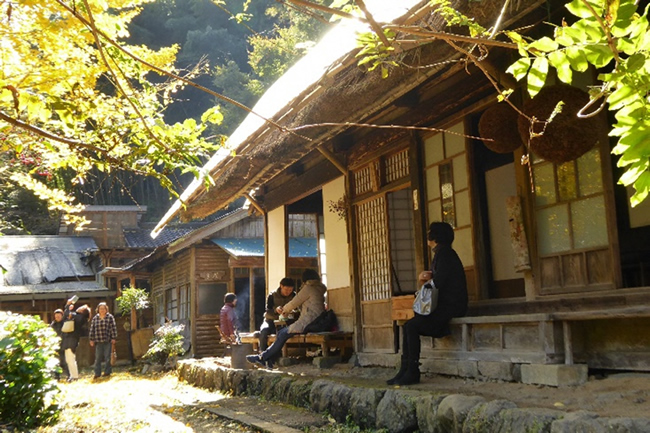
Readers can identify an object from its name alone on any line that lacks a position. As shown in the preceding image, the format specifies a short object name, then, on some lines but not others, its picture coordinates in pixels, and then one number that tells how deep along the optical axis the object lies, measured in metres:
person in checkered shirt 16.16
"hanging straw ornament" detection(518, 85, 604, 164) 5.60
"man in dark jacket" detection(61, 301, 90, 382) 16.25
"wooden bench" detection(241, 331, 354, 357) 9.77
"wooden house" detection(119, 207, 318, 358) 19.27
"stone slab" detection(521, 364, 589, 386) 5.30
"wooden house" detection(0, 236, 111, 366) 24.45
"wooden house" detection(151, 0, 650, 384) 5.47
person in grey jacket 10.34
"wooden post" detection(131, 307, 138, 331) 22.53
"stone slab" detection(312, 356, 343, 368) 9.72
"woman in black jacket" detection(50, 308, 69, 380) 16.67
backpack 10.36
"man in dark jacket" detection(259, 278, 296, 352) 11.77
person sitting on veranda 6.59
